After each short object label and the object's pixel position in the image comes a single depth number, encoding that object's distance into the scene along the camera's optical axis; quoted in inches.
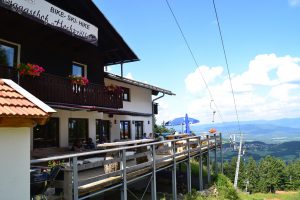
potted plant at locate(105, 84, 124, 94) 462.4
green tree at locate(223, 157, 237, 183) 1875.1
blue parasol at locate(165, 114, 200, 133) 645.9
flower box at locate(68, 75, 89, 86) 386.9
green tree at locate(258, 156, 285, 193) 1920.2
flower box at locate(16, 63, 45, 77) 308.0
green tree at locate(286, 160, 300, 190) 1940.7
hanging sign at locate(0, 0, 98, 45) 317.4
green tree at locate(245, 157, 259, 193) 1949.6
